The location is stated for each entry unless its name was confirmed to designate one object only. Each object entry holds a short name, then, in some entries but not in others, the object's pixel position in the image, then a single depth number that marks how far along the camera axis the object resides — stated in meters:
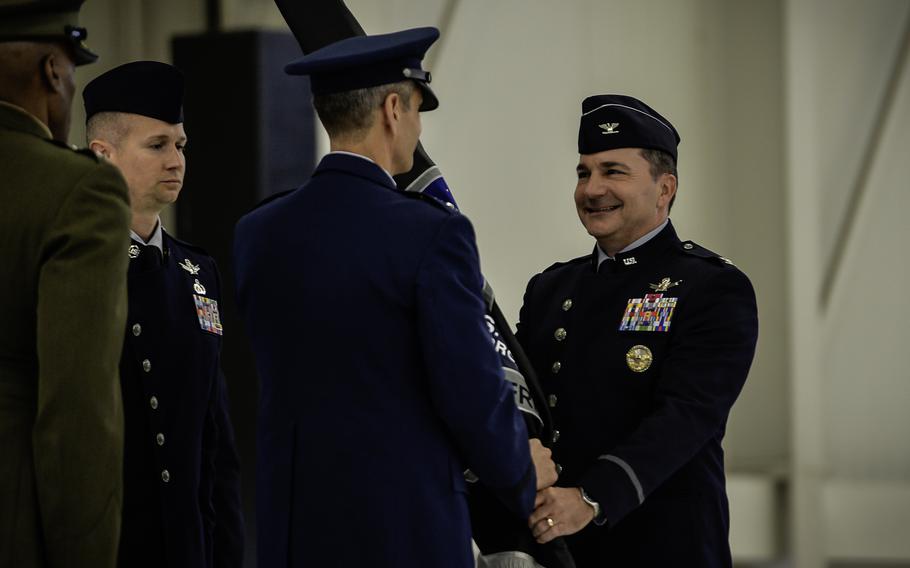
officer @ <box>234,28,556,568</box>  7.52
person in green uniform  7.27
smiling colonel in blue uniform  7.94
